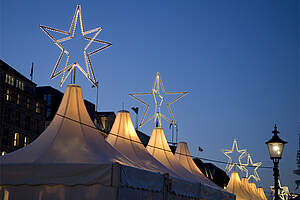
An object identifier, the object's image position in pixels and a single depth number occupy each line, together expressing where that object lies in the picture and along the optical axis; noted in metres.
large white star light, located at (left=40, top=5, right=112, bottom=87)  13.01
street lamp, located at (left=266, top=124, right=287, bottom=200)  13.23
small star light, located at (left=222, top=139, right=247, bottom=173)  36.98
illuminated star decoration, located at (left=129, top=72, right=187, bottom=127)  19.78
